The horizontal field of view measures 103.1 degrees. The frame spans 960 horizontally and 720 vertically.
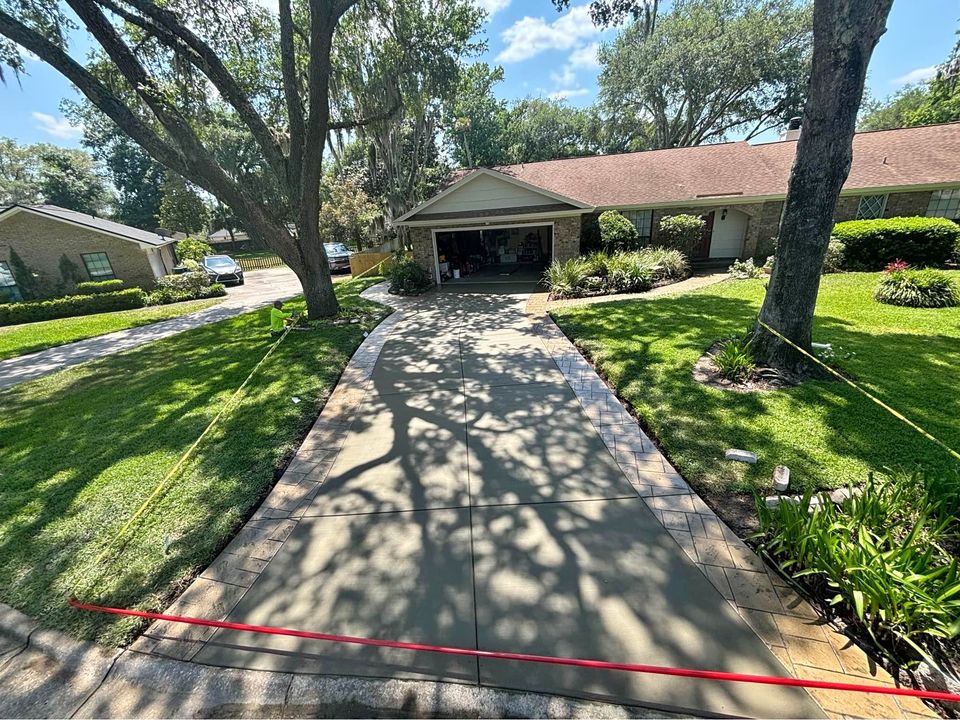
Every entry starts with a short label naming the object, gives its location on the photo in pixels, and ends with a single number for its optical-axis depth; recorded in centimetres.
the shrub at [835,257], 1101
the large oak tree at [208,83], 731
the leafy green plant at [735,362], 530
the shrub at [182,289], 1692
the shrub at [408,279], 1380
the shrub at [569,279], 1138
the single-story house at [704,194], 1321
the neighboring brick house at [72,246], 1658
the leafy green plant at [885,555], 216
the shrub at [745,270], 1215
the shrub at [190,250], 2703
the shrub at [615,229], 1332
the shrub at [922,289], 768
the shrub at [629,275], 1130
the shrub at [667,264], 1209
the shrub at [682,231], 1355
